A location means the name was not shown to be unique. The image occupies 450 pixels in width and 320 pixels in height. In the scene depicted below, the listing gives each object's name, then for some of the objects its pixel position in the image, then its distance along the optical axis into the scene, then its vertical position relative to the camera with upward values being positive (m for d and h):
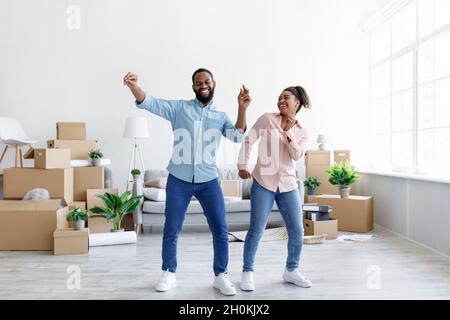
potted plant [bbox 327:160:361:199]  4.95 -0.26
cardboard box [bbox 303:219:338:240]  4.44 -0.74
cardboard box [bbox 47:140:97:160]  5.05 +0.09
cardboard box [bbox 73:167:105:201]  4.88 -0.29
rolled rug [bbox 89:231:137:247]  4.04 -0.79
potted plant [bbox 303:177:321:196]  5.36 -0.37
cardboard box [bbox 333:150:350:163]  5.64 -0.01
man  2.58 -0.03
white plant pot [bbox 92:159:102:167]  5.02 -0.09
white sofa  4.75 -0.66
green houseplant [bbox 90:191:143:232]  4.31 -0.53
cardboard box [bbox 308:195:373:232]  4.82 -0.63
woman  2.66 -0.09
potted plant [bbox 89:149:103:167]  5.02 -0.03
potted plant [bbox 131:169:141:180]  5.02 -0.21
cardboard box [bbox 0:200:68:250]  3.88 -0.65
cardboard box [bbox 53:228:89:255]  3.77 -0.75
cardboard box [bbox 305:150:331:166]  5.64 -0.03
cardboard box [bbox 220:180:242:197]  5.27 -0.41
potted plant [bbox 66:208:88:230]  3.88 -0.56
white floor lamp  5.34 +0.32
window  4.18 +0.73
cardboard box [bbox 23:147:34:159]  4.74 +0.00
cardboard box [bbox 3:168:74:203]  4.37 -0.27
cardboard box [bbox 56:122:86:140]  5.15 +0.28
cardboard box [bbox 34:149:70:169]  4.36 -0.04
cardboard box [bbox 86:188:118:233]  4.63 -0.67
